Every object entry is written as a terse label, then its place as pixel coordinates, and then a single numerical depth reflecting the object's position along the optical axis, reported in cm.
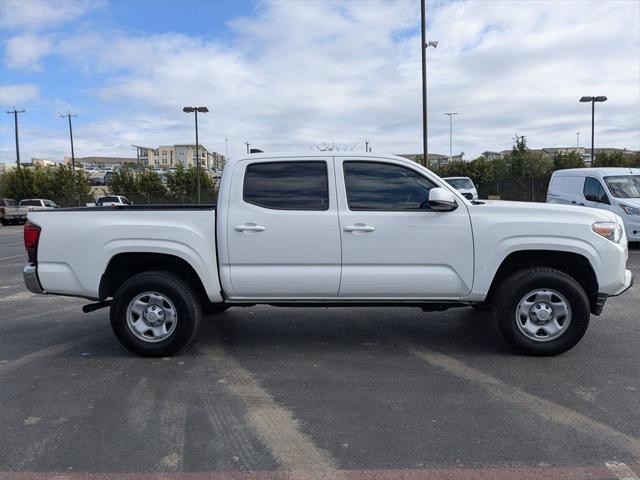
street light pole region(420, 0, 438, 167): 1994
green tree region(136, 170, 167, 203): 4684
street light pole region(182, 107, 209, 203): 3609
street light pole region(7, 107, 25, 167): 5387
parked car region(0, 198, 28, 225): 3300
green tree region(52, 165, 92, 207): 4681
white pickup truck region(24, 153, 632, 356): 488
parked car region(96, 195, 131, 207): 3282
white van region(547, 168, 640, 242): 1232
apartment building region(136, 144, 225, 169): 12647
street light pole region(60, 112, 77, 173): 6008
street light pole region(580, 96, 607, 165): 3322
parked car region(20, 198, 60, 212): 3466
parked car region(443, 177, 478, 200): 2286
